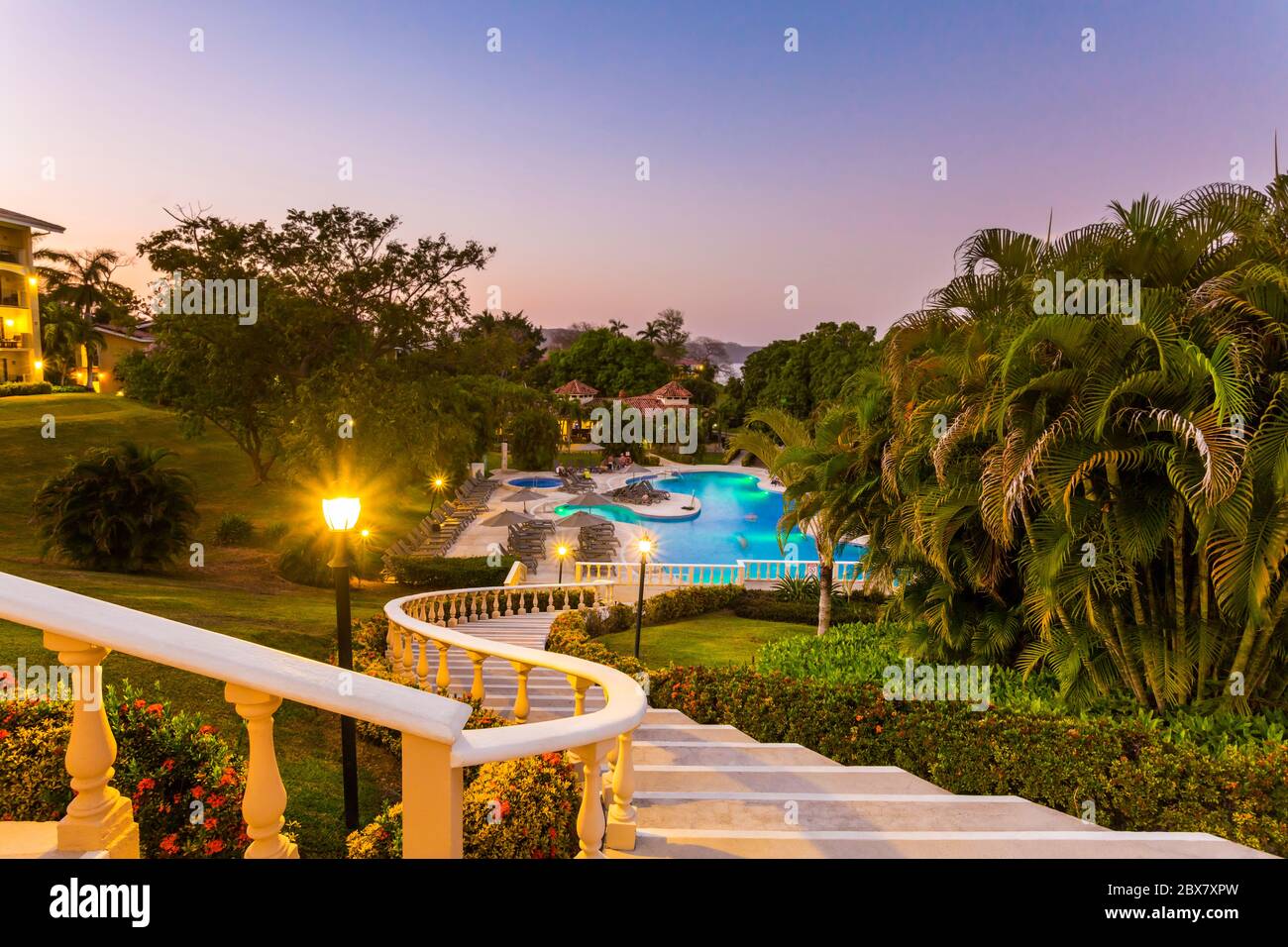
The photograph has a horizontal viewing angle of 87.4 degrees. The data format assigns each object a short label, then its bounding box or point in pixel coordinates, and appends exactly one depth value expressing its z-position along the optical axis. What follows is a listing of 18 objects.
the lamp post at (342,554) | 5.26
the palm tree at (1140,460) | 5.73
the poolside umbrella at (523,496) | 31.86
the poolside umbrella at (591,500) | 29.72
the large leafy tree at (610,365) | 72.88
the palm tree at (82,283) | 44.16
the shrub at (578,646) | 7.98
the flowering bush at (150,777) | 2.69
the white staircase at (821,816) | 3.37
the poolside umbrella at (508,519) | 23.83
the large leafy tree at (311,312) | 21.16
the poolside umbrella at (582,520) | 23.48
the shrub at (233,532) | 22.66
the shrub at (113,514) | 15.59
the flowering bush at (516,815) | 2.57
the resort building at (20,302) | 35.16
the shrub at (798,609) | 16.36
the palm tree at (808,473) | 11.25
